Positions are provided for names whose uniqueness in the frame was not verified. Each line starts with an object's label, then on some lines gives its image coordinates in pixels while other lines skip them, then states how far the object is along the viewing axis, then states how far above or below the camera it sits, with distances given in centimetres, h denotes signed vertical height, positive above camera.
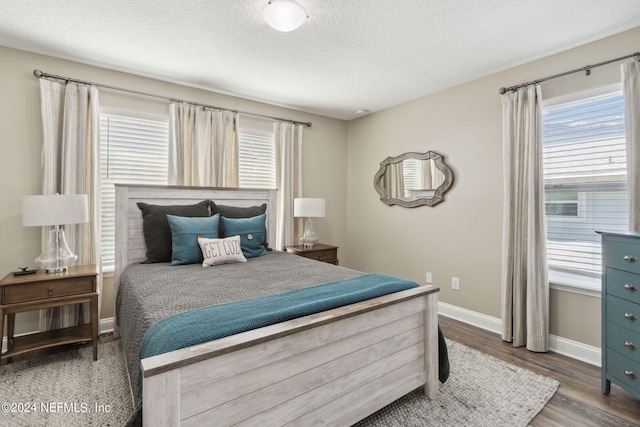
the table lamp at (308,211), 382 +2
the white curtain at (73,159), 261 +47
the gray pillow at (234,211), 314 +2
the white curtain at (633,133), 215 +56
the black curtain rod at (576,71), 221 +114
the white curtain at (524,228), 258 -12
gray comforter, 158 -47
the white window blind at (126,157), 296 +56
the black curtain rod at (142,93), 260 +117
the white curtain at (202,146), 320 +72
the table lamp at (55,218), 226 -4
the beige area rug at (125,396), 175 -115
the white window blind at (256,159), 375 +67
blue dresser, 182 -60
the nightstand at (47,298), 217 -63
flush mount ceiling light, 192 +126
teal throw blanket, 122 -46
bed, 112 -63
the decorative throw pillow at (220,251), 263 -33
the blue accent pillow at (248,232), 296 -19
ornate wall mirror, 347 +41
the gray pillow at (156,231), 276 -16
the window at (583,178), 237 +29
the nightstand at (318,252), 368 -47
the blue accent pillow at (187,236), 264 -20
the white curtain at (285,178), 395 +45
